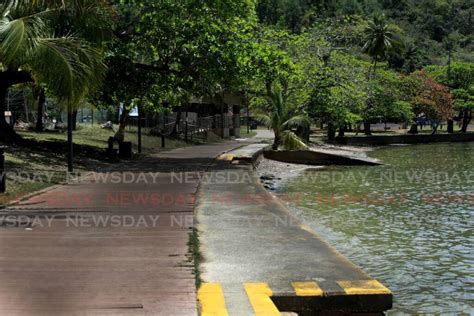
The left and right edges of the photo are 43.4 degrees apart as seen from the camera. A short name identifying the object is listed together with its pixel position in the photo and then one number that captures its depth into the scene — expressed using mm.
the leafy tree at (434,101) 65688
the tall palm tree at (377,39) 77688
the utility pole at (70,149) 18694
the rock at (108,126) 40469
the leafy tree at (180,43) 22141
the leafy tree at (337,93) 40219
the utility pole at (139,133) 28672
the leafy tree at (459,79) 73625
